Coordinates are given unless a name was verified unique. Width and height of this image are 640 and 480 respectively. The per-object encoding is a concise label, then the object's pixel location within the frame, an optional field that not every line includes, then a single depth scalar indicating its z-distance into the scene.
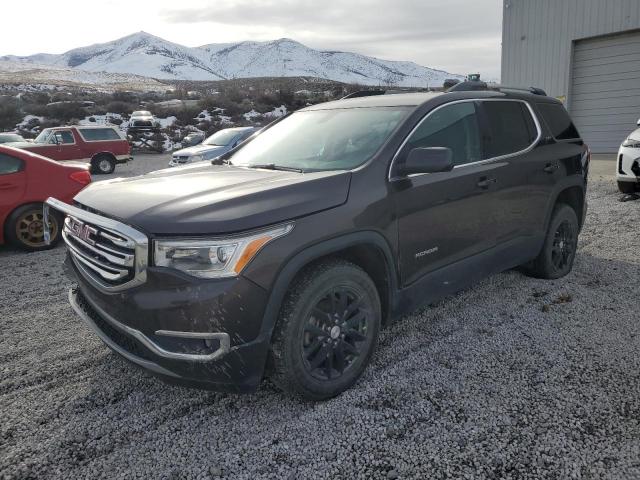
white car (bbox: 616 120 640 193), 8.31
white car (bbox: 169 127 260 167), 12.48
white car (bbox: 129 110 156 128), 26.42
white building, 14.30
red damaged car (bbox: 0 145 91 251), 6.27
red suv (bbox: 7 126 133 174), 16.05
